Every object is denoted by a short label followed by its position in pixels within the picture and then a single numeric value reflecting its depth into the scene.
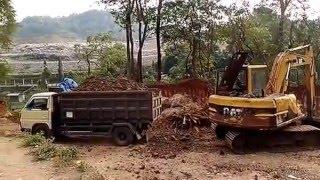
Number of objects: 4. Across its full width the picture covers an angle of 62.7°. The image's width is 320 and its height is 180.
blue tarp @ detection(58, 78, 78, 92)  9.54
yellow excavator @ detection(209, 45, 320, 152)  7.19
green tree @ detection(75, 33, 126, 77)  19.66
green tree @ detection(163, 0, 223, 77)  15.07
